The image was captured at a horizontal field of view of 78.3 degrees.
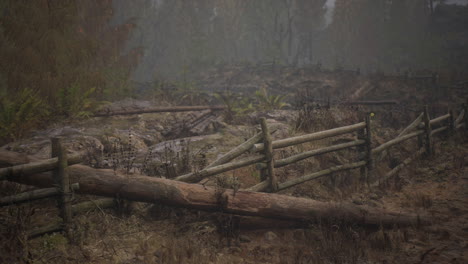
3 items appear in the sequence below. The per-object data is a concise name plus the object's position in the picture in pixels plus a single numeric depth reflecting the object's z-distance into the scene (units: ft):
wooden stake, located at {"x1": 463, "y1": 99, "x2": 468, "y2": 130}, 32.17
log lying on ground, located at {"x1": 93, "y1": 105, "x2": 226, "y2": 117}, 30.48
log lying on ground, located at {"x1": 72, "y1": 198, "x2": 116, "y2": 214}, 11.13
